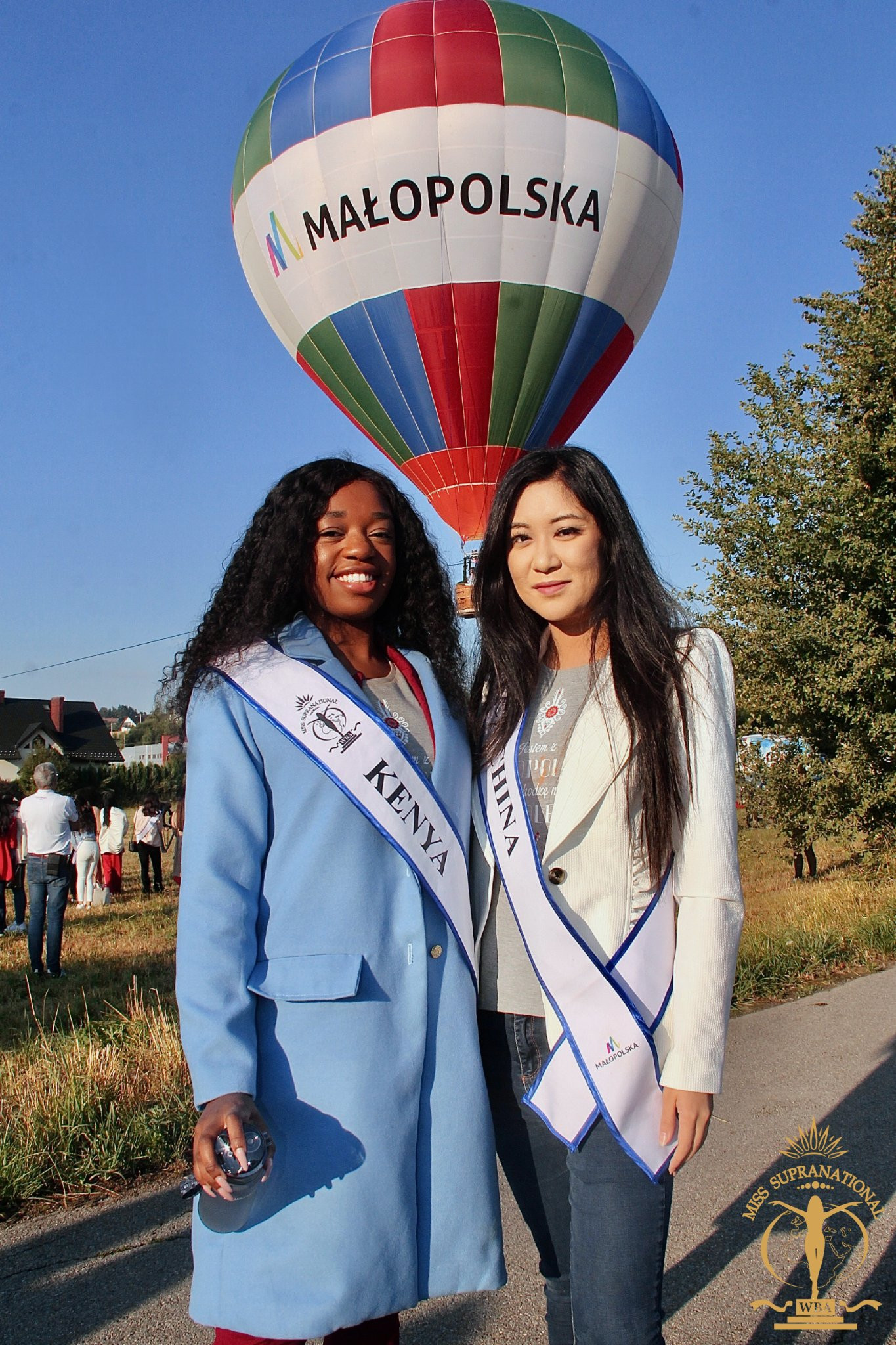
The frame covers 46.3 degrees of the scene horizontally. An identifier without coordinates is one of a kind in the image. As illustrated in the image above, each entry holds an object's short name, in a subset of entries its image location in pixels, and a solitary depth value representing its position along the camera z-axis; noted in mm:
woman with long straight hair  1822
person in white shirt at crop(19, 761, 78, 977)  8945
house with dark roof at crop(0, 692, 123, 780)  57594
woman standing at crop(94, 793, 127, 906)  14961
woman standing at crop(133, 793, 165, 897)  15805
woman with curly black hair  1715
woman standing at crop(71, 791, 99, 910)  13812
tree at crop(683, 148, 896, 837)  11109
